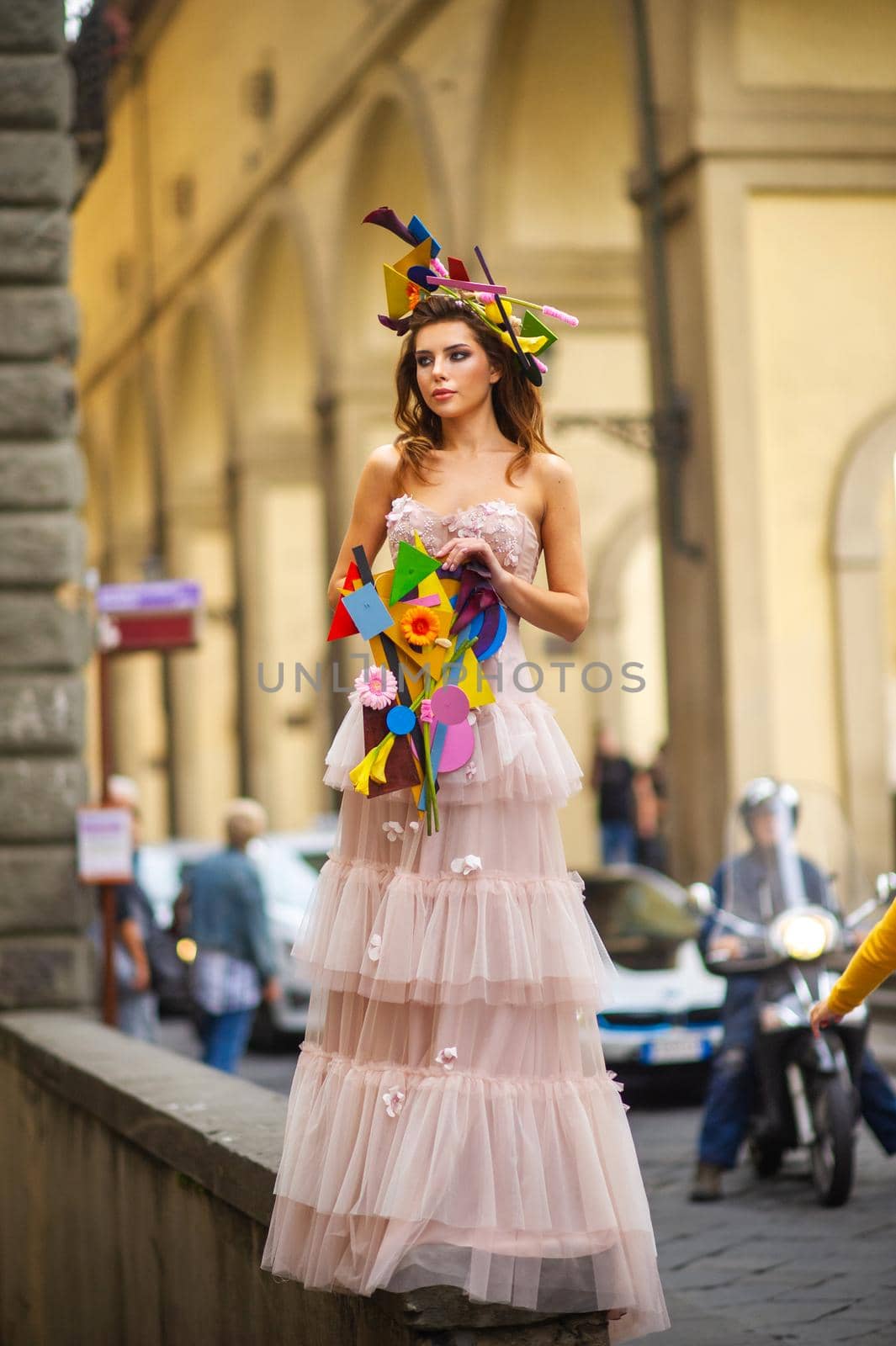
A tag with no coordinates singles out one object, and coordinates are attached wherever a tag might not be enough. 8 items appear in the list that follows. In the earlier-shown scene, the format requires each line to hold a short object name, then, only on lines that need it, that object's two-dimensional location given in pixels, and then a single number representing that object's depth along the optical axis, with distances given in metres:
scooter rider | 7.66
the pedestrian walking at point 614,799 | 18.61
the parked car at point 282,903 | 13.32
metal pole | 8.39
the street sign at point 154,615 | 10.34
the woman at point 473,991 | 3.41
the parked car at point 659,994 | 10.45
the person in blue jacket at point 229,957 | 10.32
